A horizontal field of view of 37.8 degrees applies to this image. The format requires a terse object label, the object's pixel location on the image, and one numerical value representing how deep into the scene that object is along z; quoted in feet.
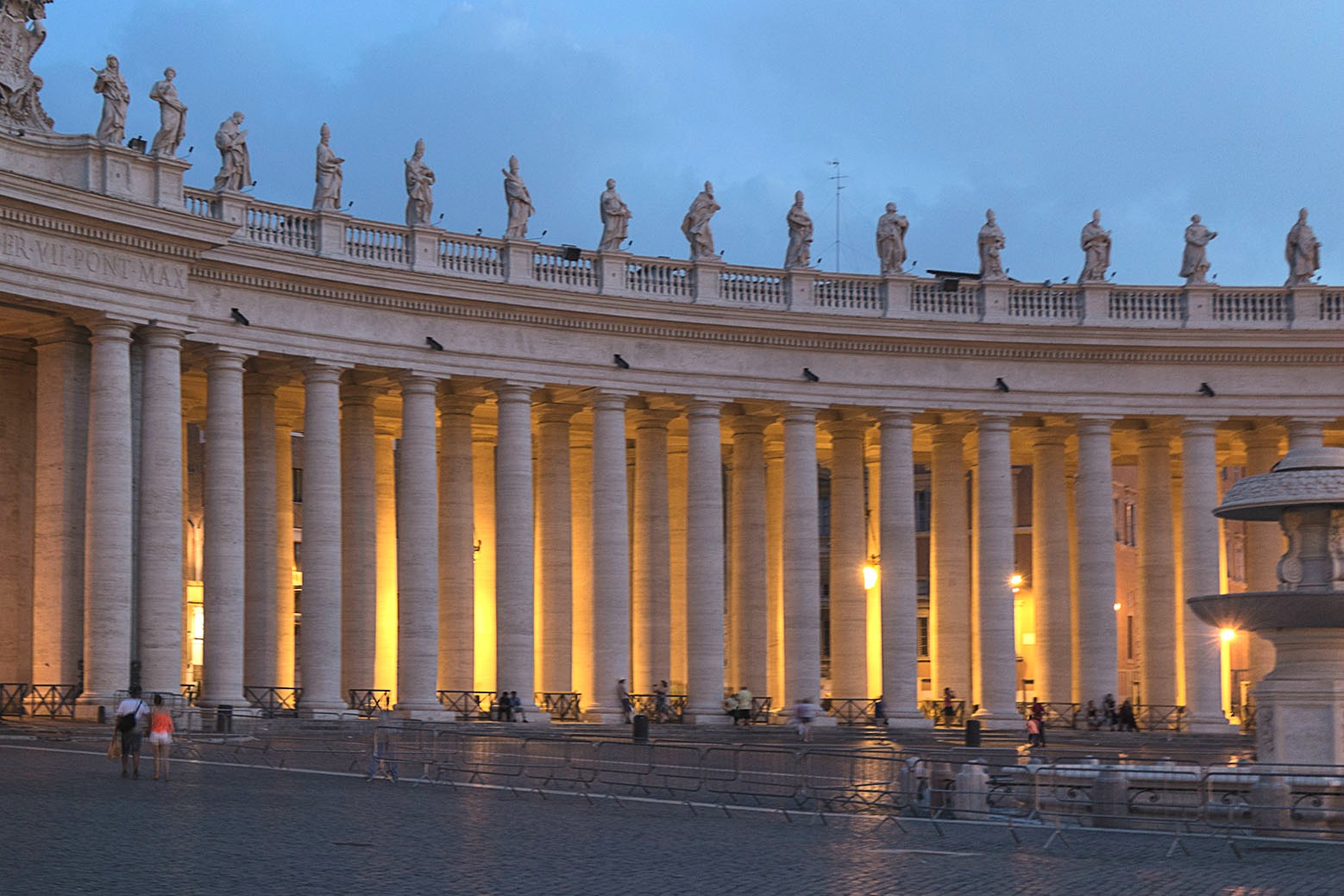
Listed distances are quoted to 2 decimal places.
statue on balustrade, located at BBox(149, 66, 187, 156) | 195.42
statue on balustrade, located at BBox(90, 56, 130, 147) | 191.72
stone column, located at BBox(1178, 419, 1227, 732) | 243.60
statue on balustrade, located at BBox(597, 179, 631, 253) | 234.58
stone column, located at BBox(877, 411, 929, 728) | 240.94
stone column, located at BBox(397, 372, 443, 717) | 216.74
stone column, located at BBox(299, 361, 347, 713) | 211.20
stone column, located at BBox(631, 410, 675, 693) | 244.42
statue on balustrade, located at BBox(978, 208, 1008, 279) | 249.96
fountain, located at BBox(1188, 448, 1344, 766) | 120.67
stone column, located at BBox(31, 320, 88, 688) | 188.55
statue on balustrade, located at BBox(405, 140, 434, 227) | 223.32
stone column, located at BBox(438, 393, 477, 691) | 228.84
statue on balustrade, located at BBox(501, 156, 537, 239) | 230.27
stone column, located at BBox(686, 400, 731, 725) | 234.38
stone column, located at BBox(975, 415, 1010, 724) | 241.35
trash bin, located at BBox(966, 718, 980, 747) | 203.82
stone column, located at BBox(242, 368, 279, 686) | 219.82
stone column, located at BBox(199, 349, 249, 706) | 200.23
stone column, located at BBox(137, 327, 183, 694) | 191.01
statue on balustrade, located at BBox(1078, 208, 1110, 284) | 252.46
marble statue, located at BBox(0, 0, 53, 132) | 186.70
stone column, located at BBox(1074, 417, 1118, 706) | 245.24
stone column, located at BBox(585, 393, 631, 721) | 227.61
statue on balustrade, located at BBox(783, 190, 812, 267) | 245.04
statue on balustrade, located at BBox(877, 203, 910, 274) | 248.52
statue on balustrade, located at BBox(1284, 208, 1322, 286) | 254.47
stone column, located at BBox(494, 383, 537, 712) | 223.51
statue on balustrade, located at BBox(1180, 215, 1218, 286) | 253.44
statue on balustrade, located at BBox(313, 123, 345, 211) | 215.72
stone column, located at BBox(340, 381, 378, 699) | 225.15
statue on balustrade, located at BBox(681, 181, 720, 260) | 241.55
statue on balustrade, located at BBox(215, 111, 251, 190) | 206.49
